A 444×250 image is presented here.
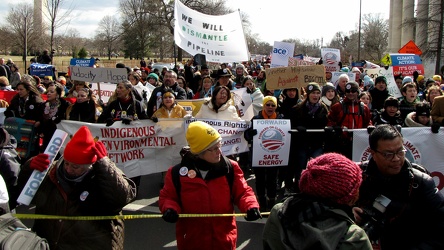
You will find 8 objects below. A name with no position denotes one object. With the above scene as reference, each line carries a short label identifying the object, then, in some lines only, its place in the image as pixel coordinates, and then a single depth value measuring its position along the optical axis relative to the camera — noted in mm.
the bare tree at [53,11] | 23016
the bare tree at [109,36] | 57812
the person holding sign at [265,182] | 5892
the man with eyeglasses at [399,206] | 2668
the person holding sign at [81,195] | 2883
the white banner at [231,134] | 6207
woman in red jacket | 3246
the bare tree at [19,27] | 33344
